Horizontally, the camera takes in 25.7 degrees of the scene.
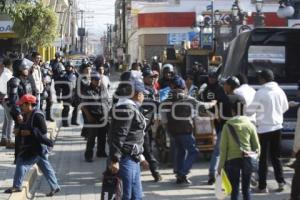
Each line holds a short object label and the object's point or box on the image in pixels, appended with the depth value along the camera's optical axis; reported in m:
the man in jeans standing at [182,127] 10.14
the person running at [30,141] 8.88
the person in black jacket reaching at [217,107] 9.31
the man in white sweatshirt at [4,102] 13.27
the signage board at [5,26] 41.66
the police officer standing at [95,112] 12.54
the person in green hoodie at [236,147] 7.76
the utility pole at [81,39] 107.00
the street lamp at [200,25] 40.60
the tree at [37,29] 32.50
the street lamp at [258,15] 25.33
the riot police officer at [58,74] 18.41
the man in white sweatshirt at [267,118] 9.42
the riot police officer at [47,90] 17.71
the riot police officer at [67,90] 18.20
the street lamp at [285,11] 20.59
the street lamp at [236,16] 29.72
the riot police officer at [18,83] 12.19
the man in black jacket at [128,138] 6.57
